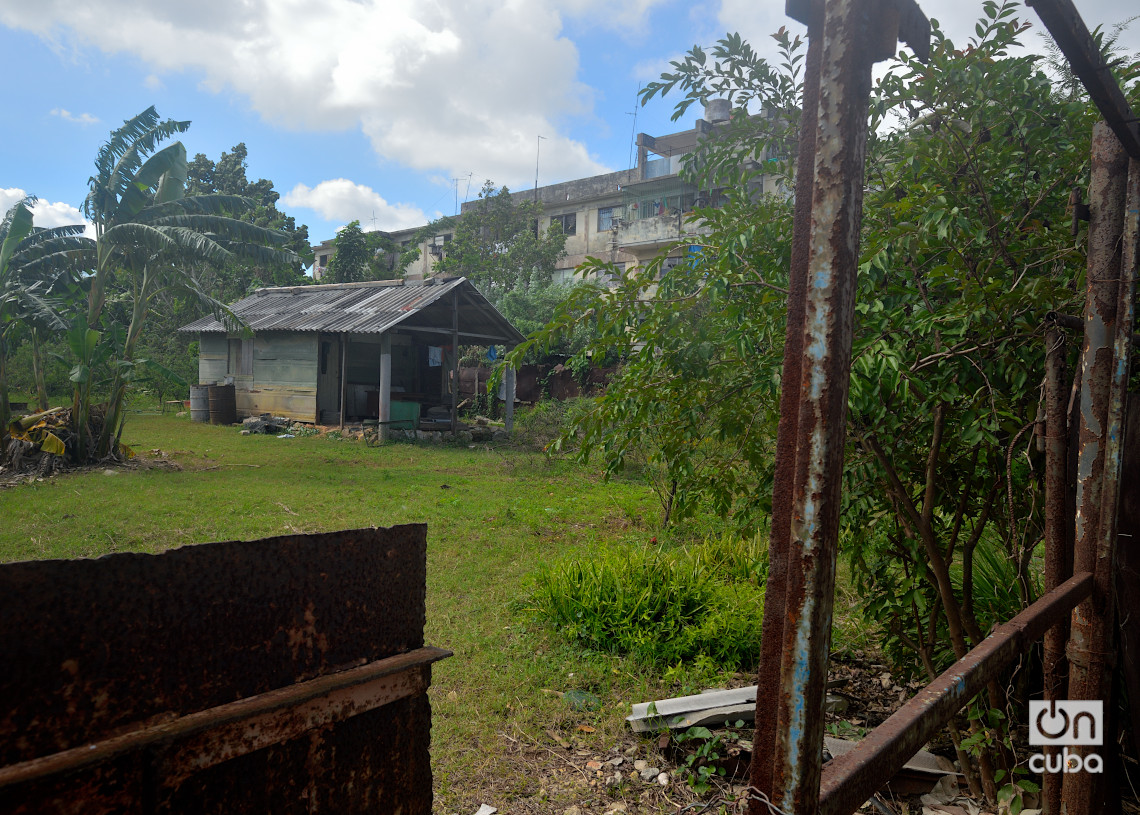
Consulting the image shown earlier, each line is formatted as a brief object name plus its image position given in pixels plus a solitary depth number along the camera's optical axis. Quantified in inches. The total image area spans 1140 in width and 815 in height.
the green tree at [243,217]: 1018.1
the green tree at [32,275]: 407.8
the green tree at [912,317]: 97.3
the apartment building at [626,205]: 927.7
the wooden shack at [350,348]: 616.4
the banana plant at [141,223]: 429.4
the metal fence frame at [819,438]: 41.4
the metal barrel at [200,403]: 687.1
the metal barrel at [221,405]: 682.2
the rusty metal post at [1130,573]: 98.5
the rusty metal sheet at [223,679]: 34.4
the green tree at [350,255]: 971.3
